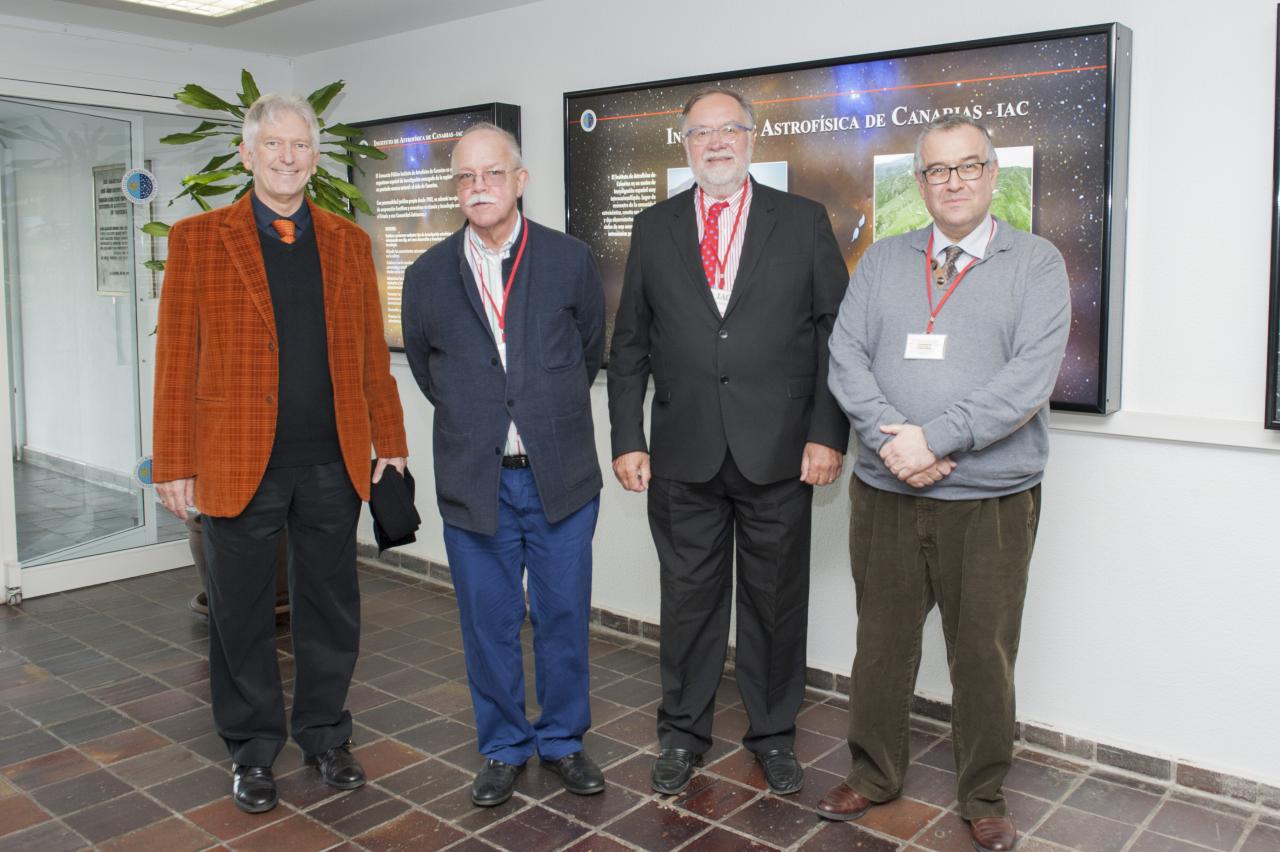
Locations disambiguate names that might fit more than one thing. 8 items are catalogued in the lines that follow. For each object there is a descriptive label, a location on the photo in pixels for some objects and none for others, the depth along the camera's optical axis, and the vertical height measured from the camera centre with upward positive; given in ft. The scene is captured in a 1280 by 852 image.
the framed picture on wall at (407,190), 16.51 +2.49
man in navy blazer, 9.71 -0.82
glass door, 16.90 -0.02
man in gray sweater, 8.68 -0.65
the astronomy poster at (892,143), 10.18 +2.23
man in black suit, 9.86 -0.60
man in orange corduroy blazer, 9.57 -0.66
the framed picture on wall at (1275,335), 9.26 +0.15
